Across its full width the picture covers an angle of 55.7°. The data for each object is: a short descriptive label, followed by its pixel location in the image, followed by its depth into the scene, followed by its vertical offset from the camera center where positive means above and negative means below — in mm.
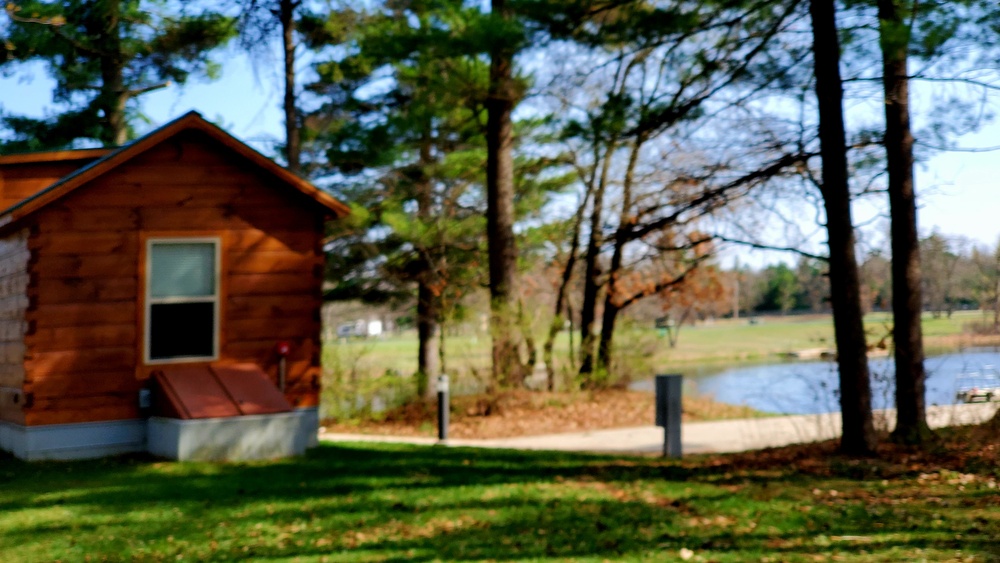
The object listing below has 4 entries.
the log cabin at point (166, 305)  10867 +465
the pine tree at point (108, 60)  20719 +6403
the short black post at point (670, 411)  11477 -893
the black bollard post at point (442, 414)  14891 -1154
